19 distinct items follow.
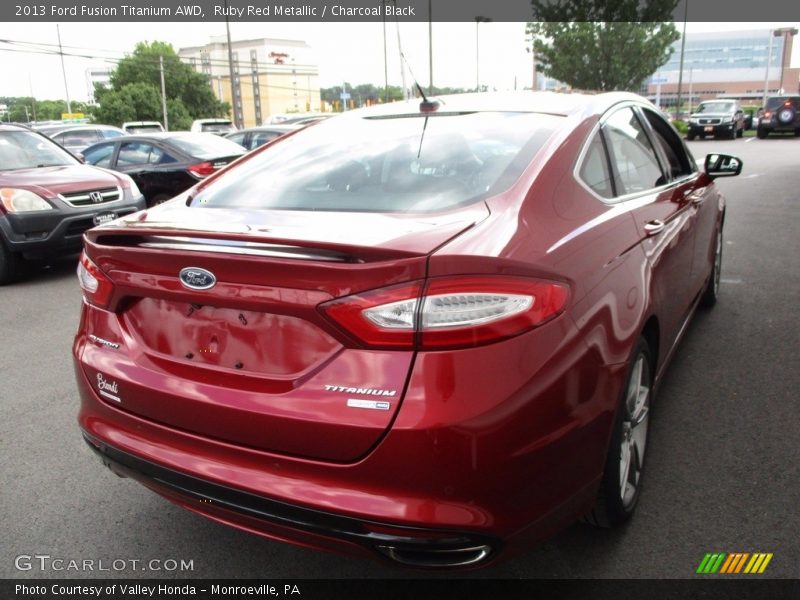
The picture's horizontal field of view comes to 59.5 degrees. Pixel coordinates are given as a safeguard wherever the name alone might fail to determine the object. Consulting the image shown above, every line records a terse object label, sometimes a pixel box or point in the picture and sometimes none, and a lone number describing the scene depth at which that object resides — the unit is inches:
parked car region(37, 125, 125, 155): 877.2
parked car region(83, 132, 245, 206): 380.8
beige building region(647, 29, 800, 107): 4894.2
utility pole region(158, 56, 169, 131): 2669.8
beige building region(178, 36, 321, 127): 4768.7
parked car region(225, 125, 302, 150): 602.2
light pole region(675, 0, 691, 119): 1517.6
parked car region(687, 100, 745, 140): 1205.1
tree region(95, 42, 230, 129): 2738.7
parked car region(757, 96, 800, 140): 1200.8
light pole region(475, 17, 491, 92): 2247.0
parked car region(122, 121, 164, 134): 1135.8
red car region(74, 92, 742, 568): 69.9
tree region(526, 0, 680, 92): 1176.8
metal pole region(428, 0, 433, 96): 1560.5
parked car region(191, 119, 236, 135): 1002.7
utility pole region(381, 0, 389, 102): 2332.7
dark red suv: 273.0
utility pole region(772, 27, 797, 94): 2679.6
